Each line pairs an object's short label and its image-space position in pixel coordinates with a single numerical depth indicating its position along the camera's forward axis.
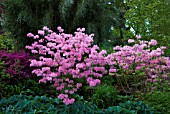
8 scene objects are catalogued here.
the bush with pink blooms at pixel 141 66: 5.03
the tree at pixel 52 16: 7.63
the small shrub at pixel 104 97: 4.89
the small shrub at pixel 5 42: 8.65
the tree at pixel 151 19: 8.58
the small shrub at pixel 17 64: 4.92
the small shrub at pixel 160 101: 4.34
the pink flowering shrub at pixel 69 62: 4.47
